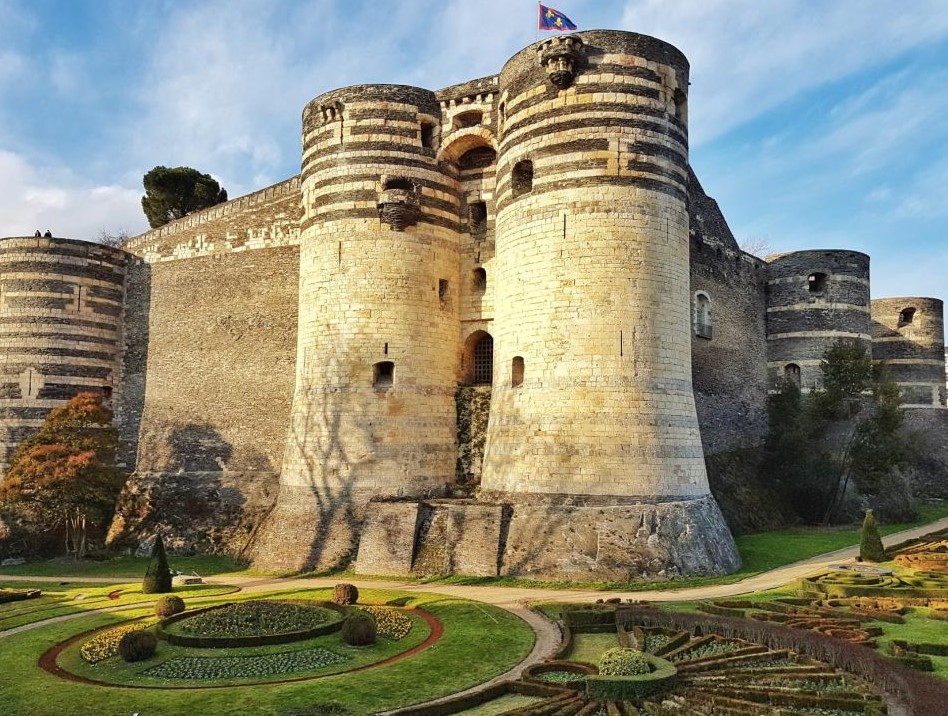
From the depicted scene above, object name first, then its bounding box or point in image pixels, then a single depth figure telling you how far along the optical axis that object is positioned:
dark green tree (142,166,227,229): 47.78
